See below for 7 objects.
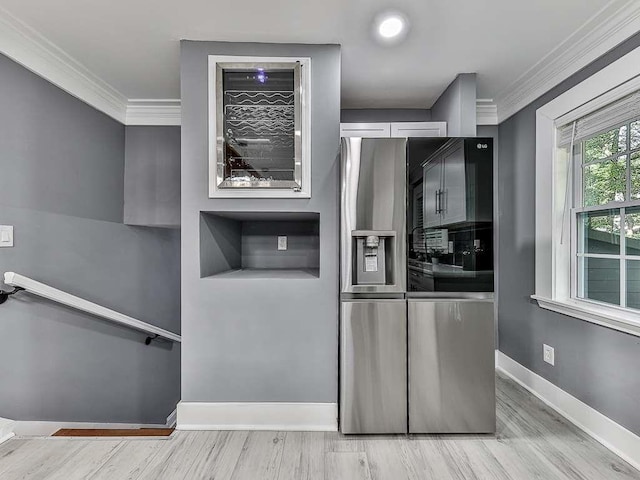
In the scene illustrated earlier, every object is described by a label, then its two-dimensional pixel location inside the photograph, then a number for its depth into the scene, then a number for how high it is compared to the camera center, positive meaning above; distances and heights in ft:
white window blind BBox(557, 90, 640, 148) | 6.17 +2.38
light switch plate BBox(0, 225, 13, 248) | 6.64 +0.11
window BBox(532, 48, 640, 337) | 6.35 +0.86
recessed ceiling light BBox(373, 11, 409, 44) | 6.16 +3.96
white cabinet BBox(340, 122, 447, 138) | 9.22 +2.98
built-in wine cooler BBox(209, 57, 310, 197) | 7.10 +2.35
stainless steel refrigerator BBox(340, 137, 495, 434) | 6.70 -1.57
